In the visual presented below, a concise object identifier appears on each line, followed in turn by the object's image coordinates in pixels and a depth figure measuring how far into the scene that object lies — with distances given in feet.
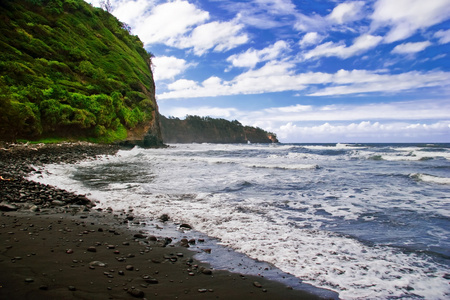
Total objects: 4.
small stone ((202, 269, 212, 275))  11.96
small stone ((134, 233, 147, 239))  16.31
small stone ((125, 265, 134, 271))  11.54
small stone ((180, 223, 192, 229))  19.27
